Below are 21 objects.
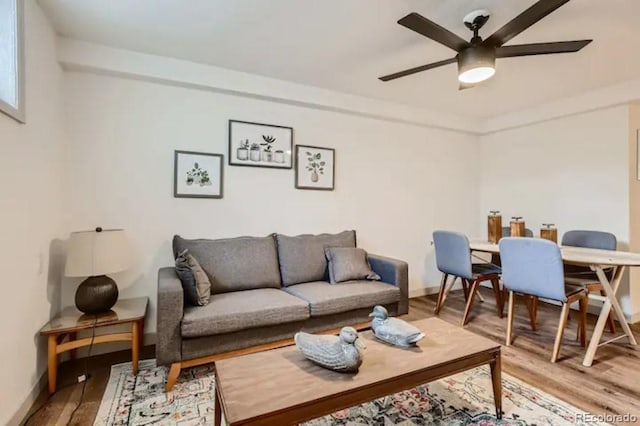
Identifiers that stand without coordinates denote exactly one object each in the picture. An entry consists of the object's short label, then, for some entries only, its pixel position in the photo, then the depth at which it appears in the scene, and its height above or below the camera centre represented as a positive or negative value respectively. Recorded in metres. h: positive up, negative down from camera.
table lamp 2.14 -0.34
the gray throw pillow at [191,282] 2.31 -0.49
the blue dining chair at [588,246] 2.69 -0.33
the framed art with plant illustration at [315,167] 3.47 +0.49
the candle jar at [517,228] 3.28 -0.15
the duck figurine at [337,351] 1.42 -0.61
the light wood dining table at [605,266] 2.34 -0.44
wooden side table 1.99 -0.71
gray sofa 2.08 -0.65
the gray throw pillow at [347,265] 3.03 -0.49
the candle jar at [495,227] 3.51 -0.15
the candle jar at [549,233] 3.04 -0.19
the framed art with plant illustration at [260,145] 3.14 +0.68
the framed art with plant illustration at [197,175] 2.90 +0.35
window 1.69 +0.82
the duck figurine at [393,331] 1.69 -0.63
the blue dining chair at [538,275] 2.43 -0.49
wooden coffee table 1.23 -0.71
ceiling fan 1.77 +1.01
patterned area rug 1.75 -1.11
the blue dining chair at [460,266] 3.22 -0.56
